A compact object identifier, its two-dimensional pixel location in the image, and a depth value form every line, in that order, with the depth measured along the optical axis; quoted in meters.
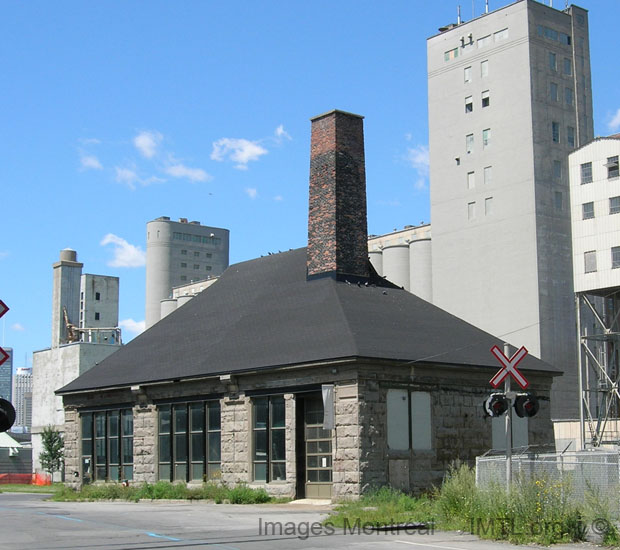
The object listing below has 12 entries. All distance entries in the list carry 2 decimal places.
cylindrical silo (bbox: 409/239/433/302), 87.69
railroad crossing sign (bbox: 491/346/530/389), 21.20
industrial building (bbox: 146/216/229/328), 166.25
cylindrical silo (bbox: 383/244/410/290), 92.31
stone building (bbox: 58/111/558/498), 30.00
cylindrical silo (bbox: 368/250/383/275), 96.35
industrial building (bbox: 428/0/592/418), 71.50
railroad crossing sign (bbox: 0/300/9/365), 14.66
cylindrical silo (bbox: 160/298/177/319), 135.25
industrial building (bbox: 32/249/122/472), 77.44
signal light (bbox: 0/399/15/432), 13.01
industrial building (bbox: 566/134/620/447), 50.62
